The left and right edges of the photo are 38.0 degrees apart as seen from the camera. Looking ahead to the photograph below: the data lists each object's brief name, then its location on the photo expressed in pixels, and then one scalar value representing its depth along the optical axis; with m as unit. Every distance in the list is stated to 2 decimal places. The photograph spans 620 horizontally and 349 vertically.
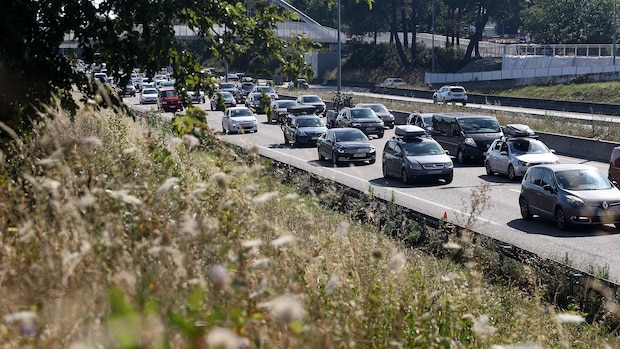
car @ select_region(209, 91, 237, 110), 66.36
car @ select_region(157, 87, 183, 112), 61.12
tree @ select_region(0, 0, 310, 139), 10.77
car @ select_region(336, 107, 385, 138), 45.25
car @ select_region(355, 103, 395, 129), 51.53
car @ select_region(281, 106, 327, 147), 41.34
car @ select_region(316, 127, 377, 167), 33.31
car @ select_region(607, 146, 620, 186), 23.54
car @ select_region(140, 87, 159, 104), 74.31
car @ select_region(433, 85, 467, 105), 68.81
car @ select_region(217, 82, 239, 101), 78.70
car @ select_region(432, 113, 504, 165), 33.72
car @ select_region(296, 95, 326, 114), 61.05
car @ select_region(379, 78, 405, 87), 95.56
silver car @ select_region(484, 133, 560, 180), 28.71
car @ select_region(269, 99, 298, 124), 54.38
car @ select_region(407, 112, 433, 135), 40.44
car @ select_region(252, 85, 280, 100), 67.00
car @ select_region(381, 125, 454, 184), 28.12
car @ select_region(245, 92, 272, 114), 61.17
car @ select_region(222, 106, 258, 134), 46.91
